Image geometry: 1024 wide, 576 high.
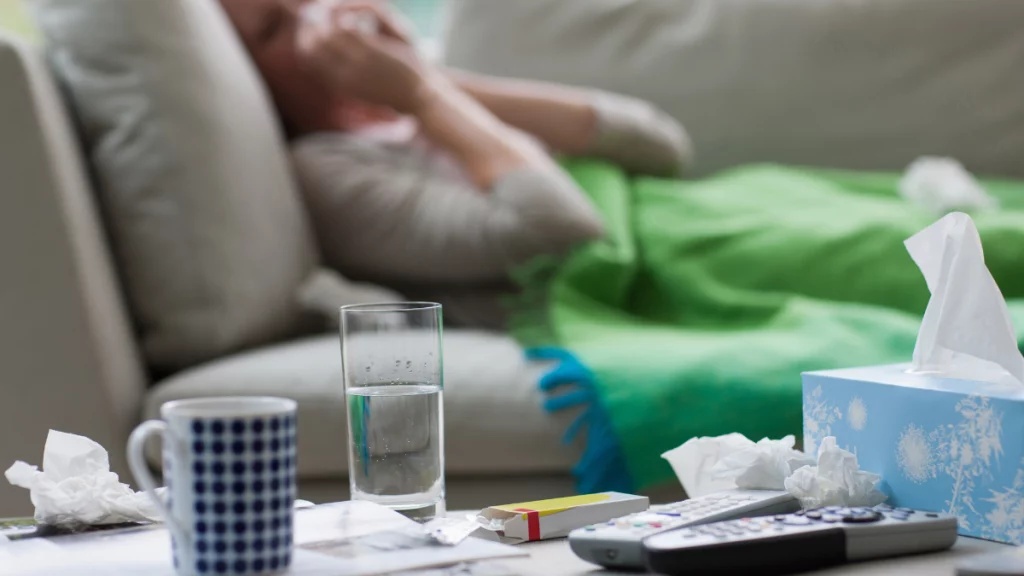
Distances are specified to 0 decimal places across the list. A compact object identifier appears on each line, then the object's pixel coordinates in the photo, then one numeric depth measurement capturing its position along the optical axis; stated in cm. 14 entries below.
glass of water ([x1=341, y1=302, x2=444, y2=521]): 180
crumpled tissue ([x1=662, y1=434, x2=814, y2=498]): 180
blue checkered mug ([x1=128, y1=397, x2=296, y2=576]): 157
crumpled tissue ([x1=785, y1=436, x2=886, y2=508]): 175
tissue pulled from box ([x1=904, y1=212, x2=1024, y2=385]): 176
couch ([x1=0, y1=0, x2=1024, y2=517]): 377
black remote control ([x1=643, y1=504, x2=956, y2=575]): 162
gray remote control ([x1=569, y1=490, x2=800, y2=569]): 165
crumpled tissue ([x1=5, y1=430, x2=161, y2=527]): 174
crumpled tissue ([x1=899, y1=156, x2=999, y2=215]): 317
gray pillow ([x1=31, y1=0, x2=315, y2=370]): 255
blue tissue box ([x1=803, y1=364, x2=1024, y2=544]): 170
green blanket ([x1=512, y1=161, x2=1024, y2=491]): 242
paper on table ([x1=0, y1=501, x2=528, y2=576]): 163
